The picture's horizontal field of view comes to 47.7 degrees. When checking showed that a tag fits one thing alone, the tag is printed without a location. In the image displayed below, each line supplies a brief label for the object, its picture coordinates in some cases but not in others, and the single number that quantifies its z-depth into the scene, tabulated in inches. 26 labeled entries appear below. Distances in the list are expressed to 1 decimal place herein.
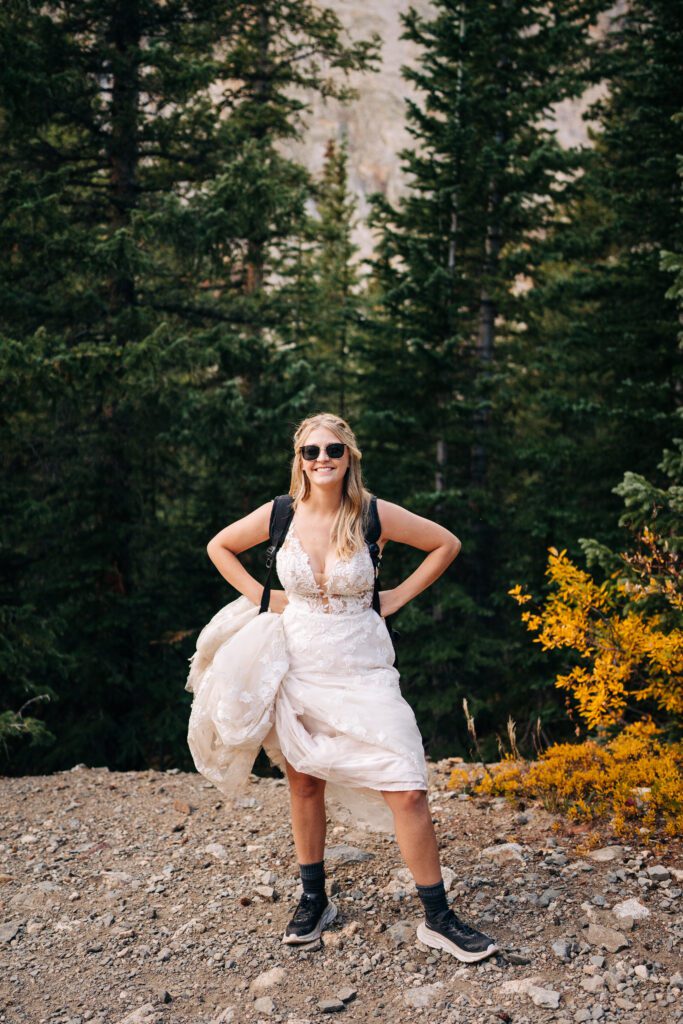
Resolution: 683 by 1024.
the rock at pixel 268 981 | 132.6
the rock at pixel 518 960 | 133.6
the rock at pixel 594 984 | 125.7
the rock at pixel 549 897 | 153.4
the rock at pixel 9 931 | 152.4
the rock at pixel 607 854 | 167.3
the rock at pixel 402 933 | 143.6
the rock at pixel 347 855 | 177.6
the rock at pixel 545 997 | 122.2
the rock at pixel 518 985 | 126.0
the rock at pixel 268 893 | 163.0
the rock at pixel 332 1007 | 125.7
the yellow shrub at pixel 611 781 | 177.8
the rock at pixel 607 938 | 136.4
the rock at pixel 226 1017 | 124.3
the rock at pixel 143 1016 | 124.0
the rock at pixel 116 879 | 173.6
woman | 130.7
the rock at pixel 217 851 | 183.0
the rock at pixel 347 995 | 128.2
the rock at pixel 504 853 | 171.6
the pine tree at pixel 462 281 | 482.3
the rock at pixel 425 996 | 125.2
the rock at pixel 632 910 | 145.9
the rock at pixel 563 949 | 135.5
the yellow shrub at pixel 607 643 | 198.1
